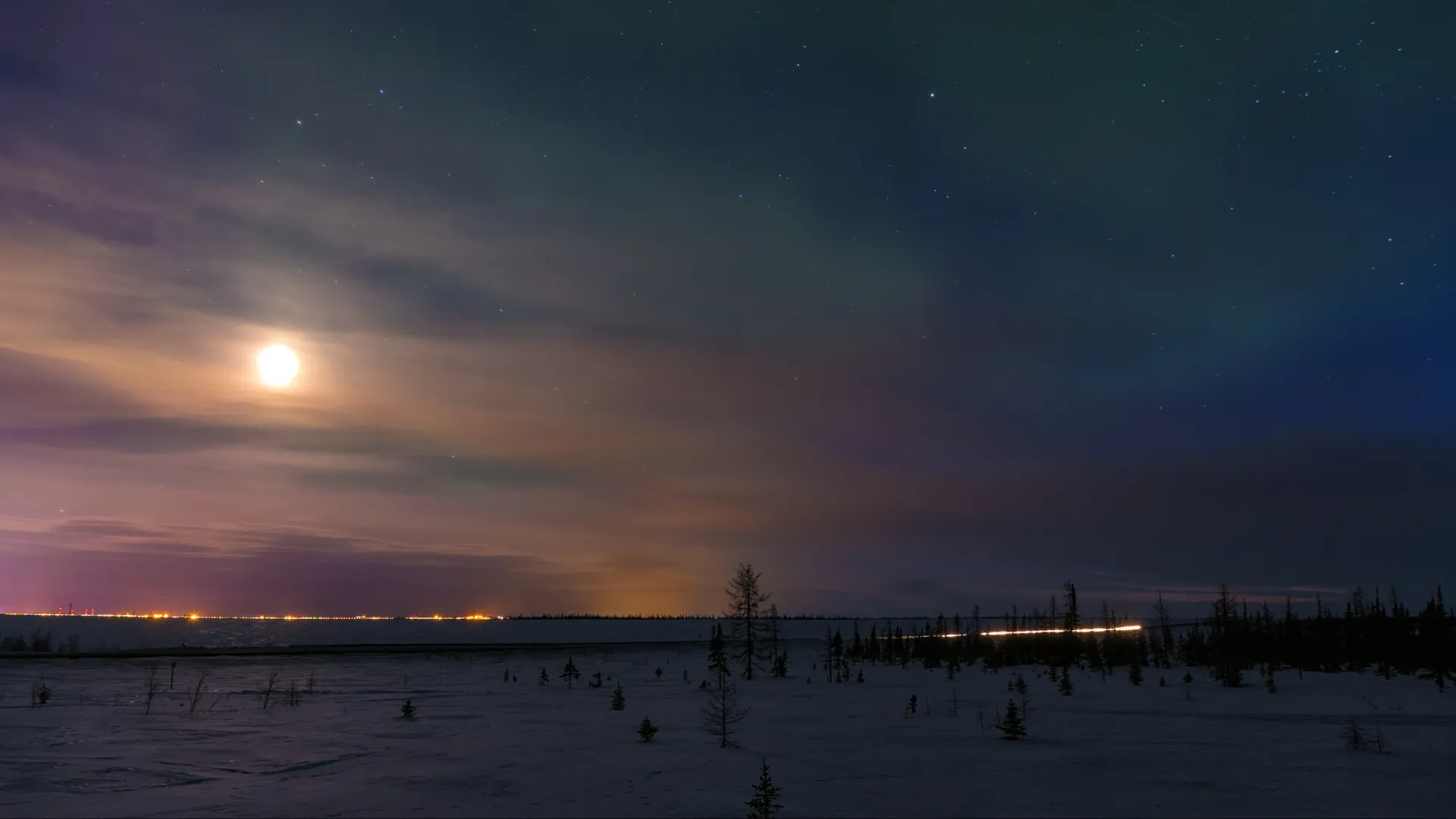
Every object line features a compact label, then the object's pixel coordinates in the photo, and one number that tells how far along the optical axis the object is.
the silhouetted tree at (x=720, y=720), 26.69
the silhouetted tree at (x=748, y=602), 79.12
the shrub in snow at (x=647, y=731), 27.39
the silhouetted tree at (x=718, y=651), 55.72
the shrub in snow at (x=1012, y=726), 27.73
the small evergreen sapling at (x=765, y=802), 15.69
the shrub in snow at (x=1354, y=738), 24.31
